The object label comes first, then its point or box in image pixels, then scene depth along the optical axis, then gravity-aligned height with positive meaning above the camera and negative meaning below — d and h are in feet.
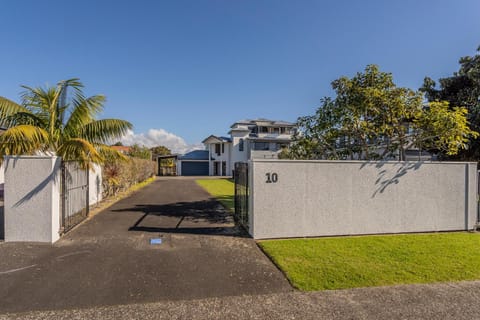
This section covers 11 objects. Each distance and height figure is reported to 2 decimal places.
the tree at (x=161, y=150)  200.88 +5.95
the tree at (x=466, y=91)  43.46 +12.29
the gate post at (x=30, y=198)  20.61 -3.34
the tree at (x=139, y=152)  98.06 +2.16
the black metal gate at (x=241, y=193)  26.27 -4.04
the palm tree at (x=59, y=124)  23.31 +3.81
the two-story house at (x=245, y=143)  128.98 +7.70
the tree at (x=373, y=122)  26.40 +4.07
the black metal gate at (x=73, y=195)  23.26 -4.08
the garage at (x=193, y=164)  140.87 -3.75
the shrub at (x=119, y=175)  46.84 -3.81
